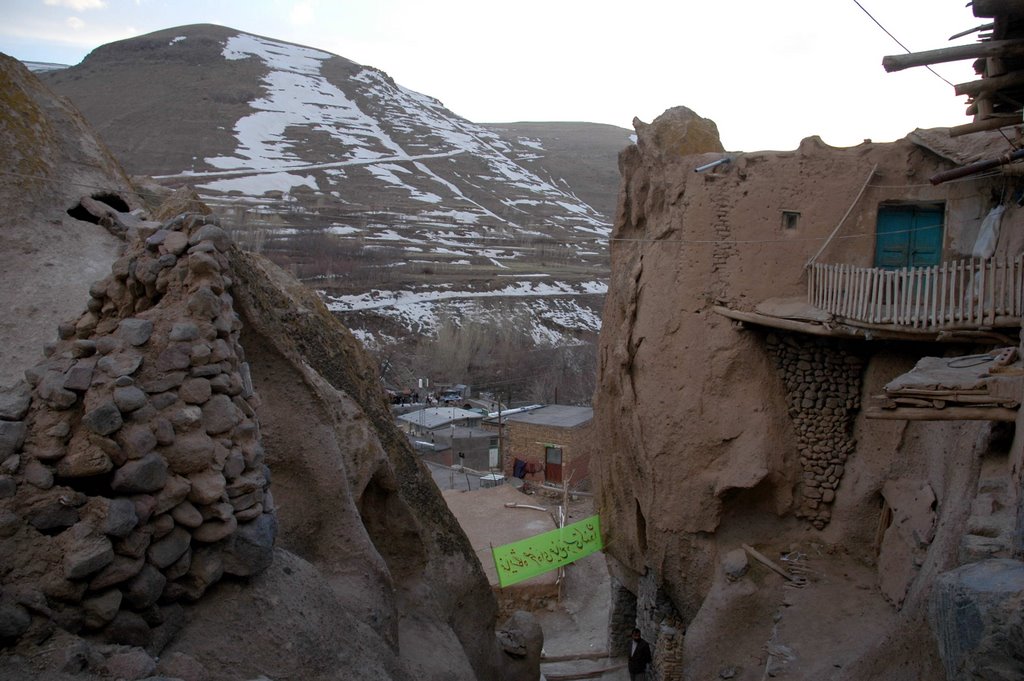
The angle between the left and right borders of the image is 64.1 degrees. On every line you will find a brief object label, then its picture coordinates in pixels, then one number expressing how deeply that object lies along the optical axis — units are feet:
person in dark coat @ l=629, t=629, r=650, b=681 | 42.70
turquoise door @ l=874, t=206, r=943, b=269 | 36.11
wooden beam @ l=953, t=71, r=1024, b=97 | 24.93
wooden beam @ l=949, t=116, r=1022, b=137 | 25.57
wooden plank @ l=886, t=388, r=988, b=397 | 22.28
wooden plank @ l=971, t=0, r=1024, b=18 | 21.84
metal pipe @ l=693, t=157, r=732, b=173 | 38.22
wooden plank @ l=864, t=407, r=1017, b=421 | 21.94
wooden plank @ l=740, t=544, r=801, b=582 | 35.22
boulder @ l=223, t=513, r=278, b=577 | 12.39
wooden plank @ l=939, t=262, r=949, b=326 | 29.17
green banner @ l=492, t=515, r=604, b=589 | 46.80
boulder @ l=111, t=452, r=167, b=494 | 10.94
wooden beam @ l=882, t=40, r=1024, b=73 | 23.89
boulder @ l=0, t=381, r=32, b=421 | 10.98
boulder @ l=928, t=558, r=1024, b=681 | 14.35
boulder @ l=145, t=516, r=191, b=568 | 11.30
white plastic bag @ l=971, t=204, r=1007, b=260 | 32.45
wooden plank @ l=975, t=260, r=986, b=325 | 27.63
